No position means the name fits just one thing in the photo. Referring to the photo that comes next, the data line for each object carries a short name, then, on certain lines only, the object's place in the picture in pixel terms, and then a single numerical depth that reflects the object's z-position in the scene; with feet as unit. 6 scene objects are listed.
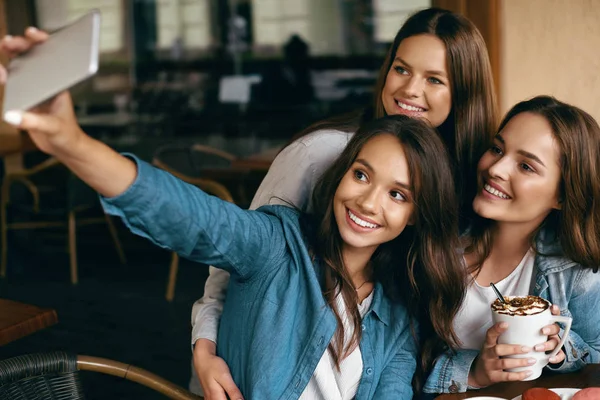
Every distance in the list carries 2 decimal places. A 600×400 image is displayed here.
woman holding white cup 5.39
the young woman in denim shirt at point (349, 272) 4.96
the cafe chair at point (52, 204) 16.14
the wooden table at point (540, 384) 4.87
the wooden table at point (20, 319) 6.45
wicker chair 5.15
